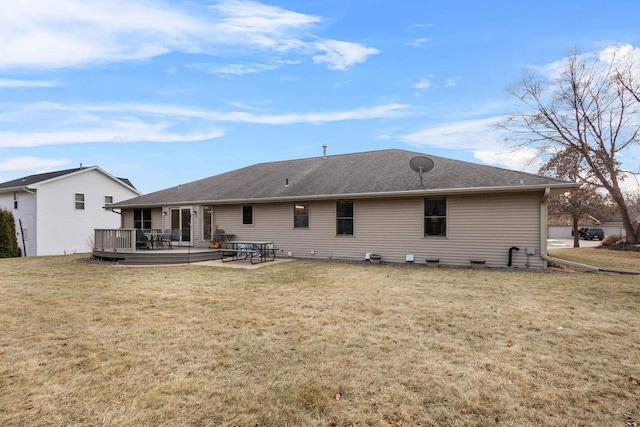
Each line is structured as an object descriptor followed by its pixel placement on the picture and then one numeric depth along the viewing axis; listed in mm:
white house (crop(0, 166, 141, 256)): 18703
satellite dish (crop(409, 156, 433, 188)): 12039
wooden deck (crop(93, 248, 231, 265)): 12109
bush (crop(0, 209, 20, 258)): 17453
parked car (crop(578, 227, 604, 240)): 35750
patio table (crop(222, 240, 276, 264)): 12695
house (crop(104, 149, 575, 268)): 10156
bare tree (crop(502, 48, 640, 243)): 20156
